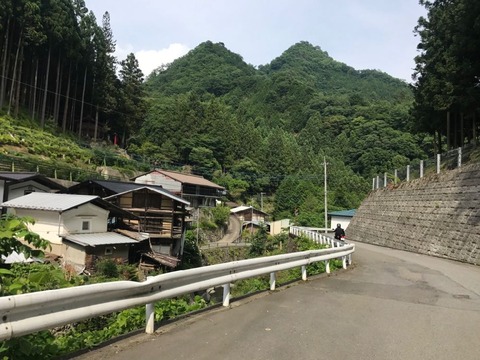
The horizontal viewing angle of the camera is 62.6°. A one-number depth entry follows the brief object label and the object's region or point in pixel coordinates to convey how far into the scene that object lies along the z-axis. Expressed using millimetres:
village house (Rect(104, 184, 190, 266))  29797
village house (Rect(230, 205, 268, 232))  60812
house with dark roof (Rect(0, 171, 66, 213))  25734
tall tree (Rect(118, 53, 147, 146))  62875
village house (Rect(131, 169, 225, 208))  50938
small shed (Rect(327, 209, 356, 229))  55469
